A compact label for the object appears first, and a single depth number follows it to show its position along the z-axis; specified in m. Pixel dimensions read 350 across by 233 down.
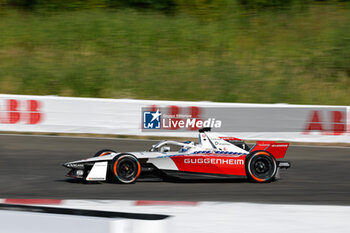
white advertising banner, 28.86
